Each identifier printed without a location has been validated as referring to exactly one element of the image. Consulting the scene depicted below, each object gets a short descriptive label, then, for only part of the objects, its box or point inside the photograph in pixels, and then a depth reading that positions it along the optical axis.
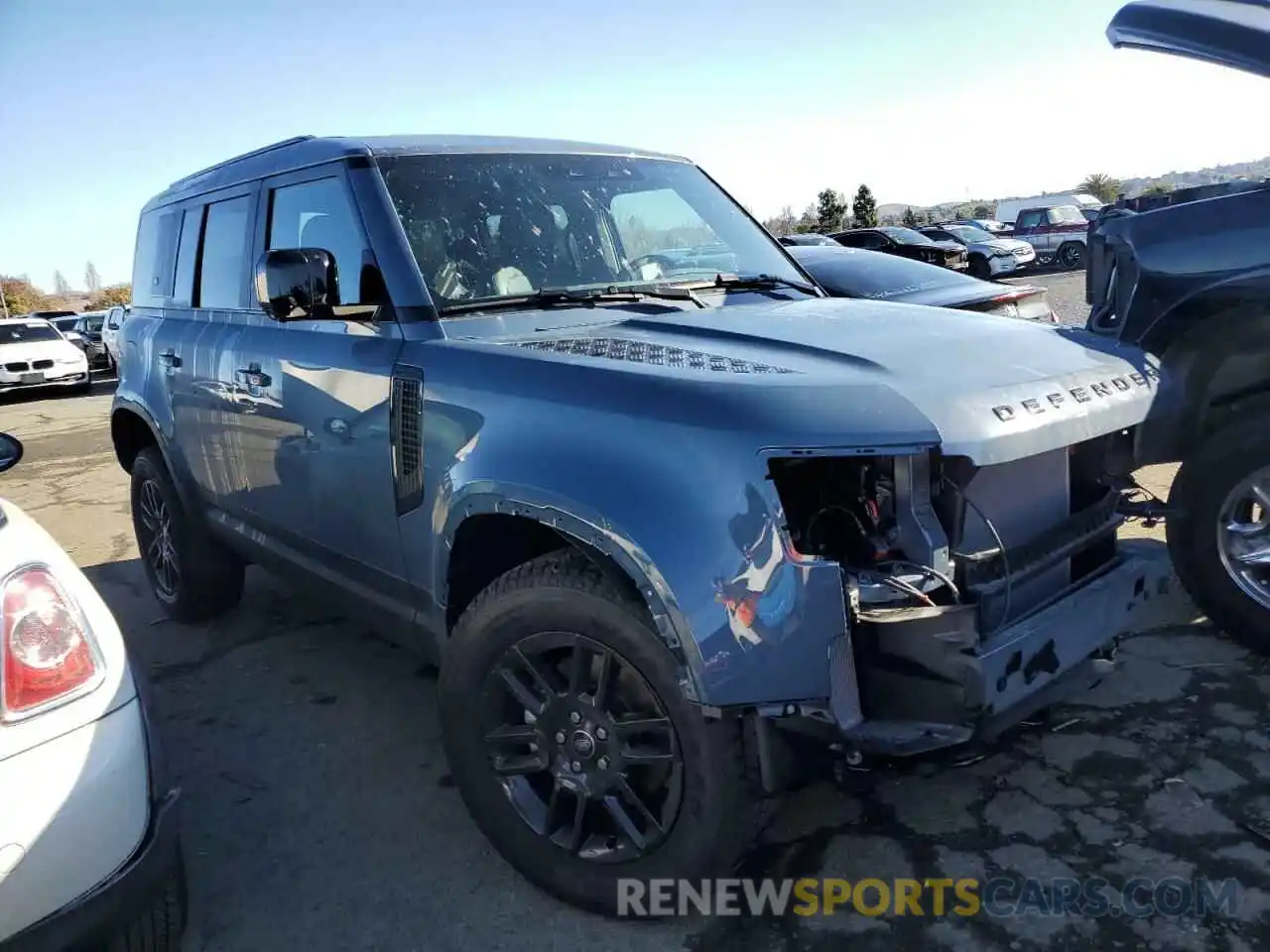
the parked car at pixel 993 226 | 34.19
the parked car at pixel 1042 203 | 33.38
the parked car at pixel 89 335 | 23.48
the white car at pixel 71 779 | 1.84
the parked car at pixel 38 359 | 18.72
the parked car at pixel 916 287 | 6.65
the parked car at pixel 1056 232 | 28.39
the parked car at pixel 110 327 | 18.39
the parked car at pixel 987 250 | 24.17
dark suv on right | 3.51
